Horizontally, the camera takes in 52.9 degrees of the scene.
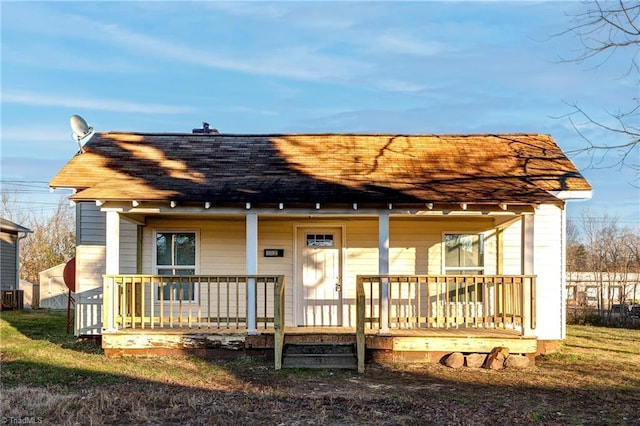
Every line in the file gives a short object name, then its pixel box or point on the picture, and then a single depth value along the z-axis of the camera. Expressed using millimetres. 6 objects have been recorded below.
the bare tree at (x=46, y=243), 39312
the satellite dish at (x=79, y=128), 12812
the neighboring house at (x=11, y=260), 25453
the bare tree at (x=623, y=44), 7176
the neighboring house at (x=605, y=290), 18969
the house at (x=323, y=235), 10781
